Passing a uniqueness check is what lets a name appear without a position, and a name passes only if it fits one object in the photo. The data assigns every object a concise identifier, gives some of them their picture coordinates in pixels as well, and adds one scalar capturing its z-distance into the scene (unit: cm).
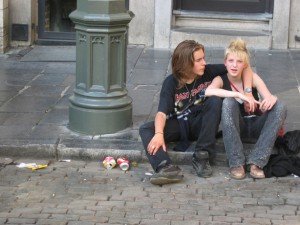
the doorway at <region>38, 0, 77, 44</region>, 1102
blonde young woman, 614
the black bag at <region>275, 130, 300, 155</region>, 636
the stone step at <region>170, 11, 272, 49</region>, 1061
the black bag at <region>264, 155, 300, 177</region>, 619
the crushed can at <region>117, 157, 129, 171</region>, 639
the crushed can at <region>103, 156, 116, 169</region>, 642
